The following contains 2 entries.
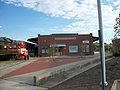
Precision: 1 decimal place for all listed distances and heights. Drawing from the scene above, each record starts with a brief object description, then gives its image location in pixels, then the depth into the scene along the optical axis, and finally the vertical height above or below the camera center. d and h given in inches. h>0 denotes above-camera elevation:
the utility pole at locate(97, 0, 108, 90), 165.2 +53.6
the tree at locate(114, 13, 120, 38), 296.0 +60.4
